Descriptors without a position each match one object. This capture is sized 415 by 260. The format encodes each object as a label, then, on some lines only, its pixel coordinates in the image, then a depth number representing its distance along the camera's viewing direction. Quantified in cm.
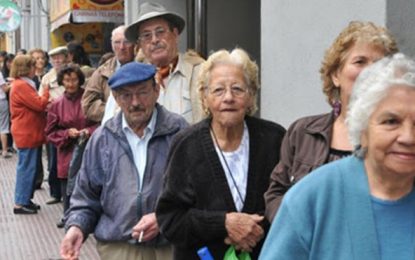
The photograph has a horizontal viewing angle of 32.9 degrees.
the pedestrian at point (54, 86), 902
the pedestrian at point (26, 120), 888
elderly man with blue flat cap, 364
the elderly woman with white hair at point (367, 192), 206
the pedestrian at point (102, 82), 610
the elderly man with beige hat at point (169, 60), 431
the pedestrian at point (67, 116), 774
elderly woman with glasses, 319
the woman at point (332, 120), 280
